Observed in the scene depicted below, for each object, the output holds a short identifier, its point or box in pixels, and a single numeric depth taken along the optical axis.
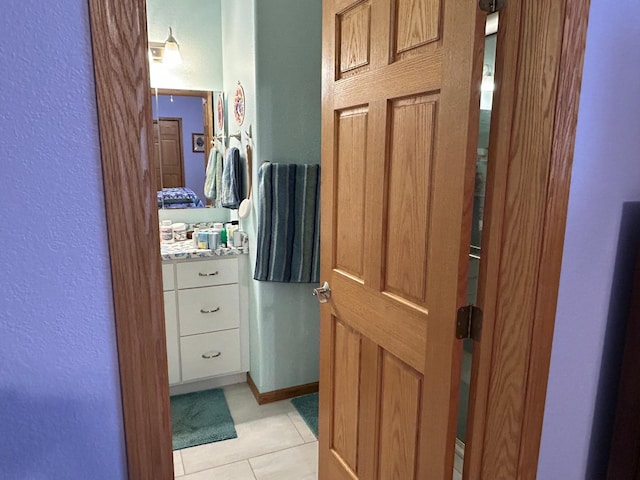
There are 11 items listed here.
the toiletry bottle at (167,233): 2.81
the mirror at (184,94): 2.77
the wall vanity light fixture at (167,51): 2.72
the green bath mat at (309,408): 2.41
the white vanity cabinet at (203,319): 2.53
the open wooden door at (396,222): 1.10
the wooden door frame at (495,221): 0.67
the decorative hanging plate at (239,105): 2.56
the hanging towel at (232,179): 2.70
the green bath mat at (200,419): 2.26
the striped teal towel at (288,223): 2.37
